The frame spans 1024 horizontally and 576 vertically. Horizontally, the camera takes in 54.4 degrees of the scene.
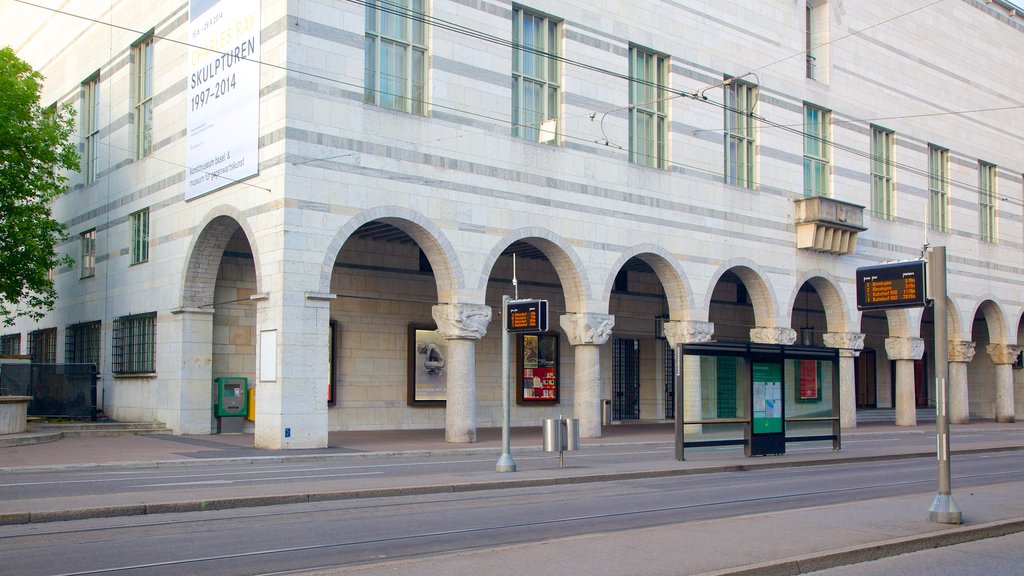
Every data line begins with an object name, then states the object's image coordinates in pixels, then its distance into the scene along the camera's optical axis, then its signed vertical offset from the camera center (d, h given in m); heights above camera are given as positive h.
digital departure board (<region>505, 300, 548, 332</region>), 19.09 +0.44
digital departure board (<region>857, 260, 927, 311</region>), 13.77 +0.76
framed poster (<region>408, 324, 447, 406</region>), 32.09 -0.87
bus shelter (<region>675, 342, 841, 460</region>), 21.23 -1.27
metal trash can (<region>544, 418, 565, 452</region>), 18.69 -1.80
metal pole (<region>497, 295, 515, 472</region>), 18.58 -1.48
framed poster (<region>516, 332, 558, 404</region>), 35.19 -1.07
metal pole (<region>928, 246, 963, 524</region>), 11.87 -0.66
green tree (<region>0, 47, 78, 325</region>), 30.44 +5.07
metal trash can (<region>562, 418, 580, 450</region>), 18.78 -1.79
